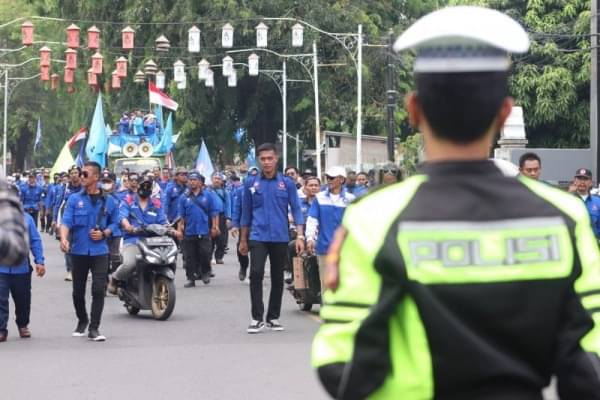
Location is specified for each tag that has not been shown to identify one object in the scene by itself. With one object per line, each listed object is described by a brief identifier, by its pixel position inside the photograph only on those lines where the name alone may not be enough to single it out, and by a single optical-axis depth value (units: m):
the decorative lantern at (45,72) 49.06
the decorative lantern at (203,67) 45.66
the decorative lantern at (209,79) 47.01
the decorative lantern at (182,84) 47.23
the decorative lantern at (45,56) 48.48
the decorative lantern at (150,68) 46.69
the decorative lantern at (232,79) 47.34
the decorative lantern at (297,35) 43.47
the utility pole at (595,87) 27.00
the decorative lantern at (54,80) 53.69
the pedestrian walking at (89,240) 13.59
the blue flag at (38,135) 79.84
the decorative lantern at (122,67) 47.38
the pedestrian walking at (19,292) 13.96
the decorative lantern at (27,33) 44.31
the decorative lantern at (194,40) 43.69
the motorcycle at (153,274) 15.71
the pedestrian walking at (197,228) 21.12
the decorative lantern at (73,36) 44.00
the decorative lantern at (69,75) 49.39
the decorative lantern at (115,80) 48.12
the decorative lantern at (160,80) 48.33
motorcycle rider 16.03
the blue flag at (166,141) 49.16
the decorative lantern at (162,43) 44.30
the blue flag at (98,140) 47.96
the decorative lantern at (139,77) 49.06
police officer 2.93
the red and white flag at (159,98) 46.62
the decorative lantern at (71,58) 48.19
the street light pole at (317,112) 47.47
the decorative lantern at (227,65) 45.38
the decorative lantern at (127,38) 44.03
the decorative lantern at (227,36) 43.47
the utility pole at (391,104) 39.97
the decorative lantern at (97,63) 47.25
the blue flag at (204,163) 44.47
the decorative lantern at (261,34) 43.47
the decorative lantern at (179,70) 46.12
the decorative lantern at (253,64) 45.91
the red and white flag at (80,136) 49.94
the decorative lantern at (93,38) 45.12
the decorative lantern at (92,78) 48.94
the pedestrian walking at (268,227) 14.26
